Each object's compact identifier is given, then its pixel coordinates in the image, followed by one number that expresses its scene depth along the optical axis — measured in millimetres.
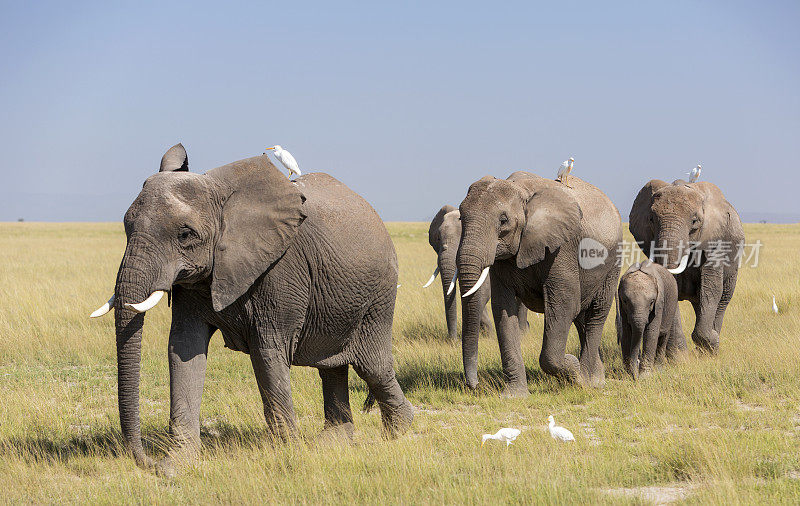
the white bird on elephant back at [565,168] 27992
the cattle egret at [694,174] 42937
